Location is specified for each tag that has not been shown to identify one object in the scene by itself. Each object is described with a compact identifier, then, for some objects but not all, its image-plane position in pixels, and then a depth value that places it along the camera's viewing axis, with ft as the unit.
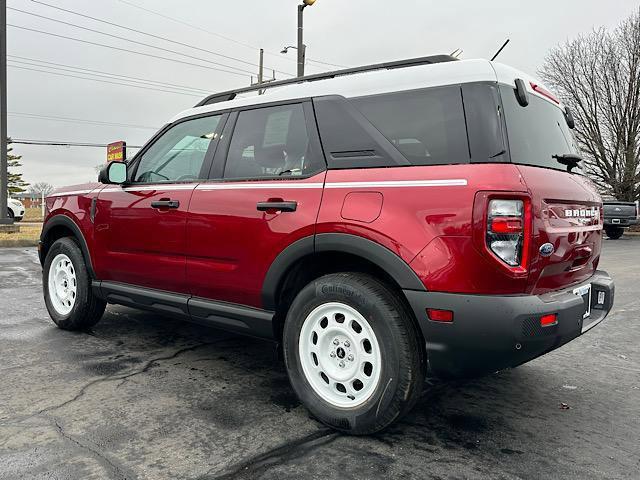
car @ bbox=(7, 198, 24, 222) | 70.85
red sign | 76.33
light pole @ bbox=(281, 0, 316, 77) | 38.93
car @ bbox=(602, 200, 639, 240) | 61.62
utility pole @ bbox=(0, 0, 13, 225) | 43.88
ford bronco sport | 7.50
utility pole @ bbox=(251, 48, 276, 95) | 95.68
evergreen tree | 163.60
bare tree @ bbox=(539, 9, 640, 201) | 83.66
